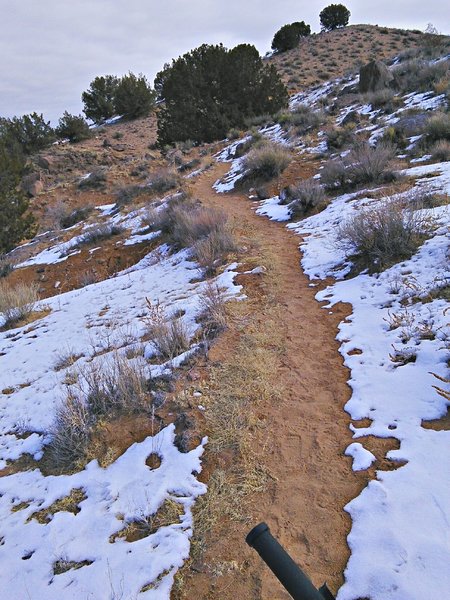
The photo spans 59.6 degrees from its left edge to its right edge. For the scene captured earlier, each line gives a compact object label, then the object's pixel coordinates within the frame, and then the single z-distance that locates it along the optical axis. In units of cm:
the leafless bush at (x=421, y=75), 1453
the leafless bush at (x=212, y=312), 467
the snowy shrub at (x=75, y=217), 1619
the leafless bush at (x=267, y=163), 1195
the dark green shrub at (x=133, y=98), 3509
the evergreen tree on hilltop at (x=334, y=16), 4328
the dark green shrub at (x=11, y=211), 1518
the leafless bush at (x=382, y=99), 1457
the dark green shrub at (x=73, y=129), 3048
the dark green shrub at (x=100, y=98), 3634
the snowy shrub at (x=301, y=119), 1625
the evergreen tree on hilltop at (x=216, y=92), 2312
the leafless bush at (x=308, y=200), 871
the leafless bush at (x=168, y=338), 436
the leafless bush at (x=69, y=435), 329
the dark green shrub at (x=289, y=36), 4203
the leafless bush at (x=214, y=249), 715
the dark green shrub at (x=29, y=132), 2572
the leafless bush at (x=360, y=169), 842
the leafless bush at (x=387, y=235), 521
